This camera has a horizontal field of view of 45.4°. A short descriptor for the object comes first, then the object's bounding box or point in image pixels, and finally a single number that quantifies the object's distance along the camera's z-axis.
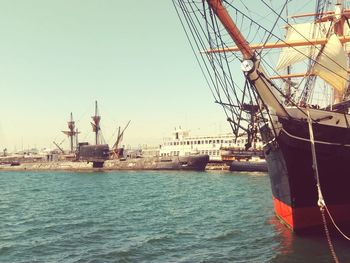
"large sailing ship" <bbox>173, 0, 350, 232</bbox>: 16.48
